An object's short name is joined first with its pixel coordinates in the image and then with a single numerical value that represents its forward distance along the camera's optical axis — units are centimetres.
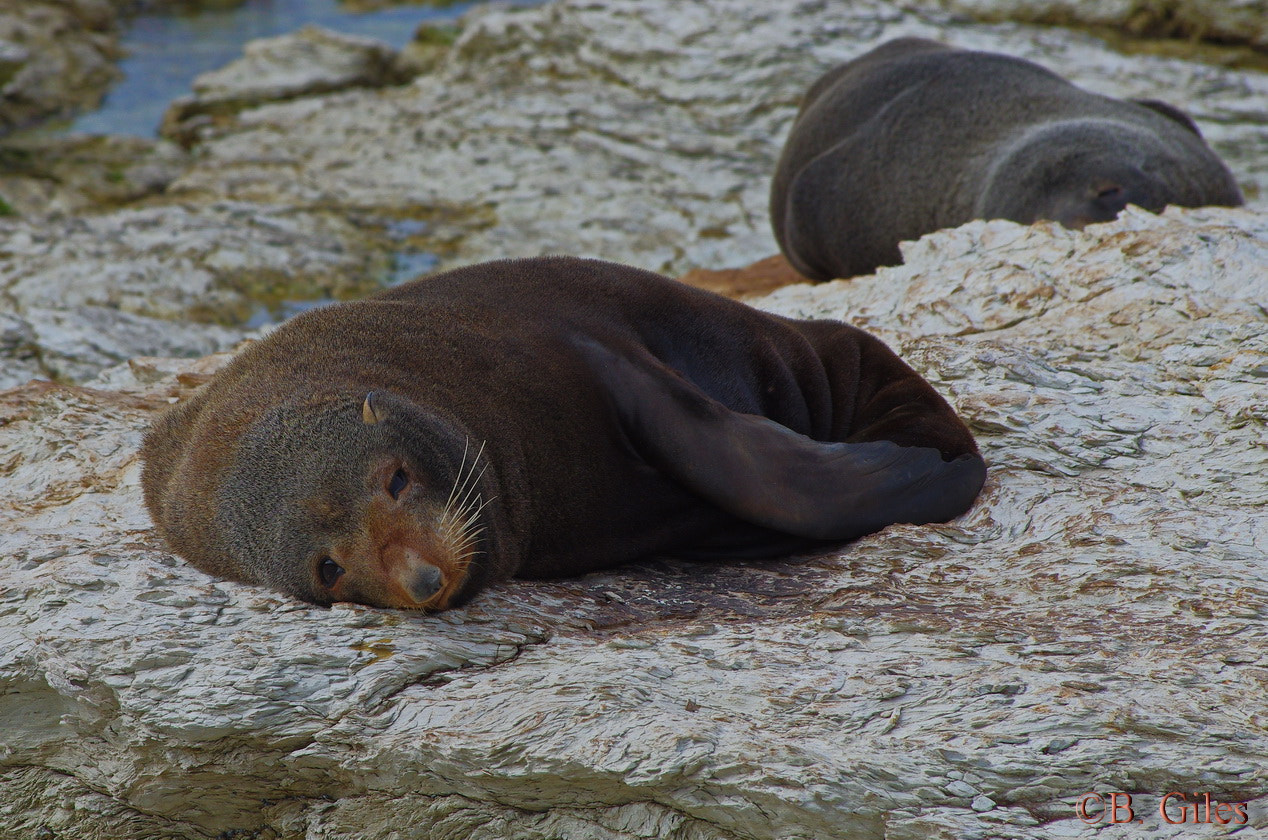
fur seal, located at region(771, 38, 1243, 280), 1420
